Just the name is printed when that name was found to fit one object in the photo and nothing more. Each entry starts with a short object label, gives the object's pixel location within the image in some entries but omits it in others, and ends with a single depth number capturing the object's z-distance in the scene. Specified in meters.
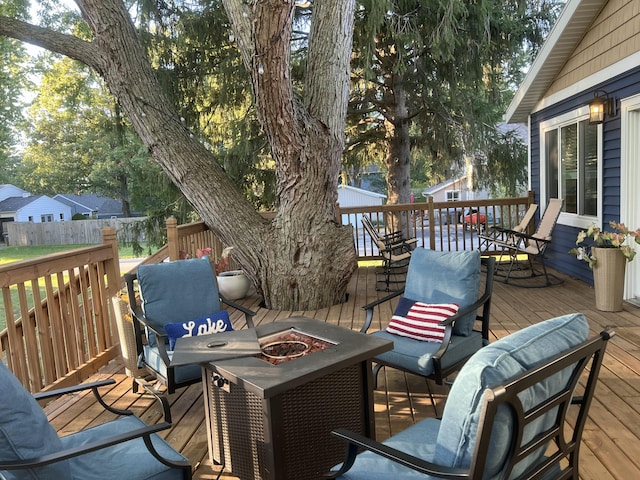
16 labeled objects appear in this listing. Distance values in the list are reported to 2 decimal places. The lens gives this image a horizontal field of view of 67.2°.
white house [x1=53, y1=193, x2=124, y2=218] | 35.50
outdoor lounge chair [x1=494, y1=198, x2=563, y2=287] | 6.32
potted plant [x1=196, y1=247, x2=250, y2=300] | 6.20
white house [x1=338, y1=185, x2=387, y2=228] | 28.08
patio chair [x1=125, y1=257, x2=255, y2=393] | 3.01
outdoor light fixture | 5.43
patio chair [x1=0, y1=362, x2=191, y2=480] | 1.43
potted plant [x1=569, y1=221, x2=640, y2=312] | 4.68
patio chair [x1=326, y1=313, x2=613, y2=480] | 1.22
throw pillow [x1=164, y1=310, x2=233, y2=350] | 2.99
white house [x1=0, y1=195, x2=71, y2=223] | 31.55
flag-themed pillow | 3.03
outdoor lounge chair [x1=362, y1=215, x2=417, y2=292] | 6.59
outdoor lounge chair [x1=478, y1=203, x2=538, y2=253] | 7.21
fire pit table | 2.03
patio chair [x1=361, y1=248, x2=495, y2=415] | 2.86
